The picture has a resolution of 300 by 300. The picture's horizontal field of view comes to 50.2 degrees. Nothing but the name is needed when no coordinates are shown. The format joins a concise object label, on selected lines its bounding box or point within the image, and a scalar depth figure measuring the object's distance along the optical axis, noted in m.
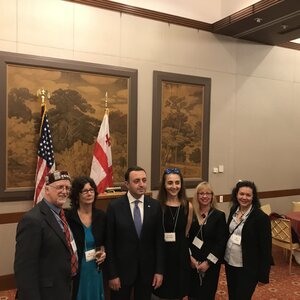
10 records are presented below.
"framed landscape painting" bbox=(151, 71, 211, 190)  5.29
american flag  4.15
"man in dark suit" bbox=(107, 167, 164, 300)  2.55
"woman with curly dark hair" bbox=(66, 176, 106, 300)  2.53
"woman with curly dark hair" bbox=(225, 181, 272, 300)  2.76
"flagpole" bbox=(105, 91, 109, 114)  4.84
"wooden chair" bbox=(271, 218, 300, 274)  4.91
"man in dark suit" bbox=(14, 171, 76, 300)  1.90
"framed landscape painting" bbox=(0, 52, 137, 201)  4.17
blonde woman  2.94
